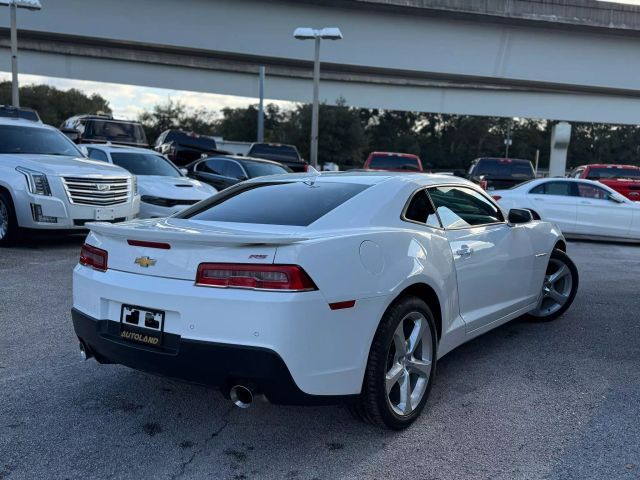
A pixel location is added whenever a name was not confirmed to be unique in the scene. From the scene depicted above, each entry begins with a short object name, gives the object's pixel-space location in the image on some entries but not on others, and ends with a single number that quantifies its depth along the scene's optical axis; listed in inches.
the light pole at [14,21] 725.3
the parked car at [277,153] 748.9
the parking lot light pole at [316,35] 781.3
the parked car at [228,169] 559.5
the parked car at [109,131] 781.9
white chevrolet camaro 116.1
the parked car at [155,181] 432.1
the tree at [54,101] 2309.3
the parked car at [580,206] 501.0
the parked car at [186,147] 820.0
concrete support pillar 1317.7
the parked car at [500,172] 627.8
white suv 350.3
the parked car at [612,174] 659.4
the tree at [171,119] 2682.1
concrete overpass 1020.5
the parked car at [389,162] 653.9
